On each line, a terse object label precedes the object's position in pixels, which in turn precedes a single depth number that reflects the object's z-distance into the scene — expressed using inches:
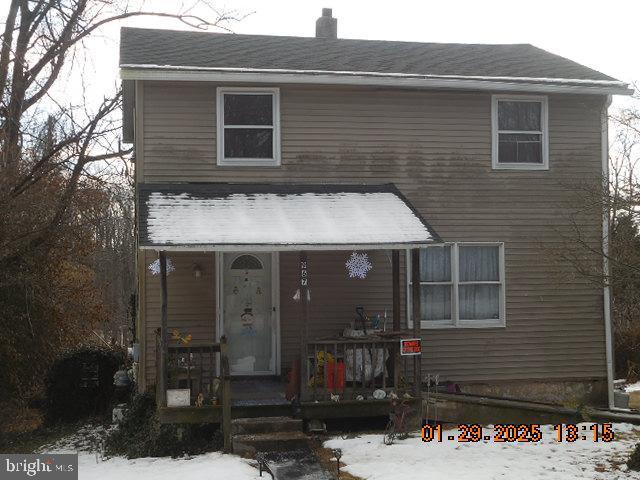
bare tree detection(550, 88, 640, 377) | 386.9
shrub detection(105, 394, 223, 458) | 394.6
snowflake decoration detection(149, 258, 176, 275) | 449.9
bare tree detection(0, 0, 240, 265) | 571.2
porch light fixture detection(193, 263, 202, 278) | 473.1
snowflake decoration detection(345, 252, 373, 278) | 464.1
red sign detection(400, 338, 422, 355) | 415.8
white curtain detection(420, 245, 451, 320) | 508.7
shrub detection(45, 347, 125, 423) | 581.6
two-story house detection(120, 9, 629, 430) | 470.3
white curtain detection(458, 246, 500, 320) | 513.0
